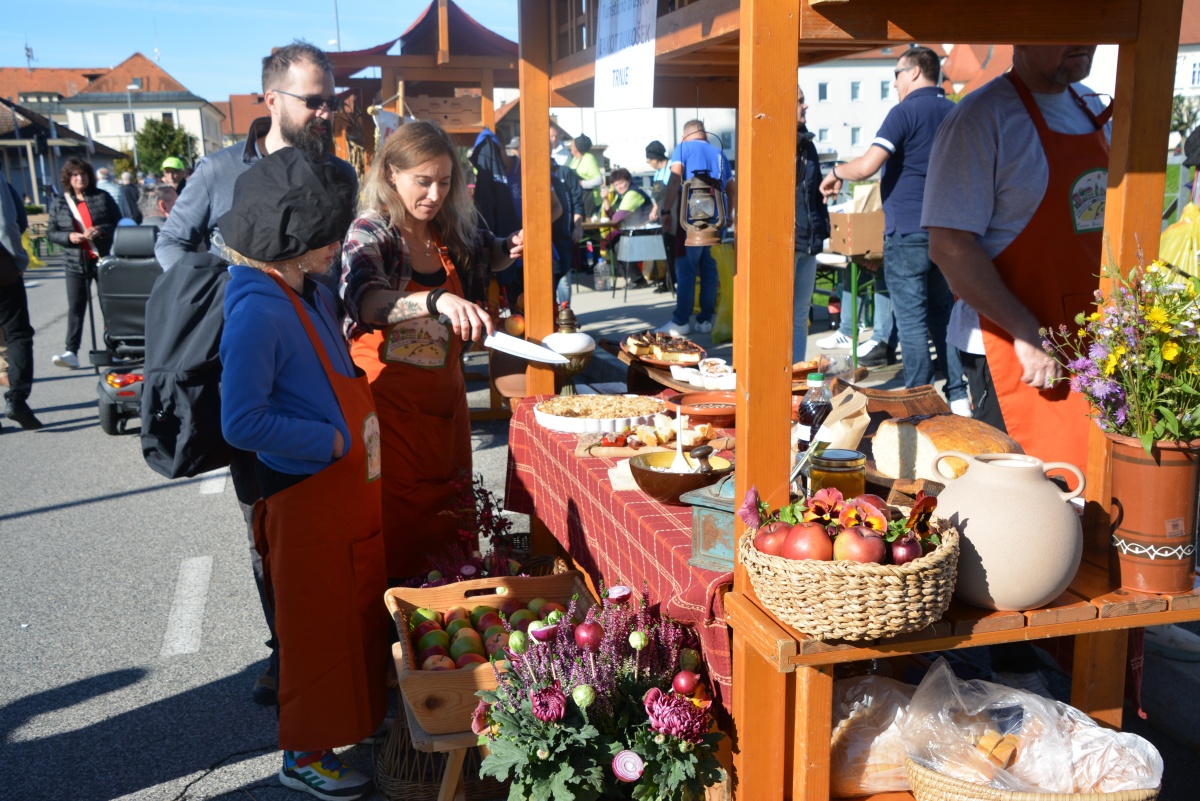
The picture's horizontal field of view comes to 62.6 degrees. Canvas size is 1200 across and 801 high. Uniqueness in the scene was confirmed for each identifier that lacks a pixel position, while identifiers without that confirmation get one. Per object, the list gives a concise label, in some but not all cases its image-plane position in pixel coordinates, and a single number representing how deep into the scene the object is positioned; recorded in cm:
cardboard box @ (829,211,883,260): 816
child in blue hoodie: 259
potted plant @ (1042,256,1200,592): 193
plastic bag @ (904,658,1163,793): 210
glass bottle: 262
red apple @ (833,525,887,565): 179
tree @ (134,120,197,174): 5969
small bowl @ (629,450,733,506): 249
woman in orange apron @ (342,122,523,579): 338
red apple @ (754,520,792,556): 190
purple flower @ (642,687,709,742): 211
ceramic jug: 193
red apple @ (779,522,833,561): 182
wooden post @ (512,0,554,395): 408
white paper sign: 262
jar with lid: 220
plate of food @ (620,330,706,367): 417
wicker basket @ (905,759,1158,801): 195
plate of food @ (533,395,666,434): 331
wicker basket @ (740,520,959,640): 175
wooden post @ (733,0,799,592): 190
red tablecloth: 226
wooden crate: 252
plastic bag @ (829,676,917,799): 218
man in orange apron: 282
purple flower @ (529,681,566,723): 210
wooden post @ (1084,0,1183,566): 212
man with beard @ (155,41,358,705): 349
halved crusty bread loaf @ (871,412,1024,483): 240
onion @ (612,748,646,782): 208
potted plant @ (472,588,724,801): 210
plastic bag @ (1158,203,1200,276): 531
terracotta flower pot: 200
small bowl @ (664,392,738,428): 332
